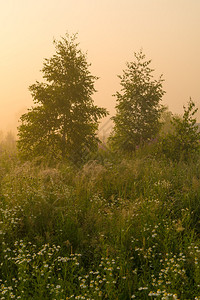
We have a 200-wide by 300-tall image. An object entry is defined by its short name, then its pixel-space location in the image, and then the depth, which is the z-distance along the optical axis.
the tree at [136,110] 12.11
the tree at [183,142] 10.05
